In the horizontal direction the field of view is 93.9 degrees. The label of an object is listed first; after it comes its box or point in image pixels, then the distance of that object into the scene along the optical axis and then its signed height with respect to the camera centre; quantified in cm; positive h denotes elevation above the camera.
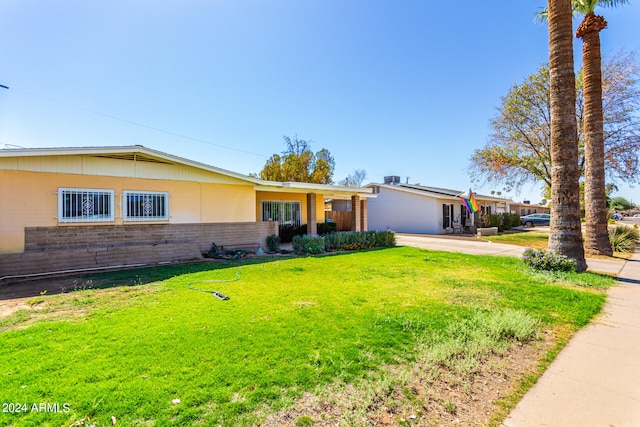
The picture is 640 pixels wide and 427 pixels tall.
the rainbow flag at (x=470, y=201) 2156 +105
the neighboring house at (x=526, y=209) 4866 +100
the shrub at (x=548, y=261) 850 -138
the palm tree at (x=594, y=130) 1166 +329
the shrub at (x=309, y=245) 1264 -117
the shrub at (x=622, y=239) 1331 -119
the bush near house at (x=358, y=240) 1391 -114
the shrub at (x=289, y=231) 1644 -75
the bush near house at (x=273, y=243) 1327 -110
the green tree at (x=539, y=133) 1723 +542
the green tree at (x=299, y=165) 3497 +640
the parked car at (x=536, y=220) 3589 -68
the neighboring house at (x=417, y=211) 2391 +44
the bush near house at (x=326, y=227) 1797 -62
